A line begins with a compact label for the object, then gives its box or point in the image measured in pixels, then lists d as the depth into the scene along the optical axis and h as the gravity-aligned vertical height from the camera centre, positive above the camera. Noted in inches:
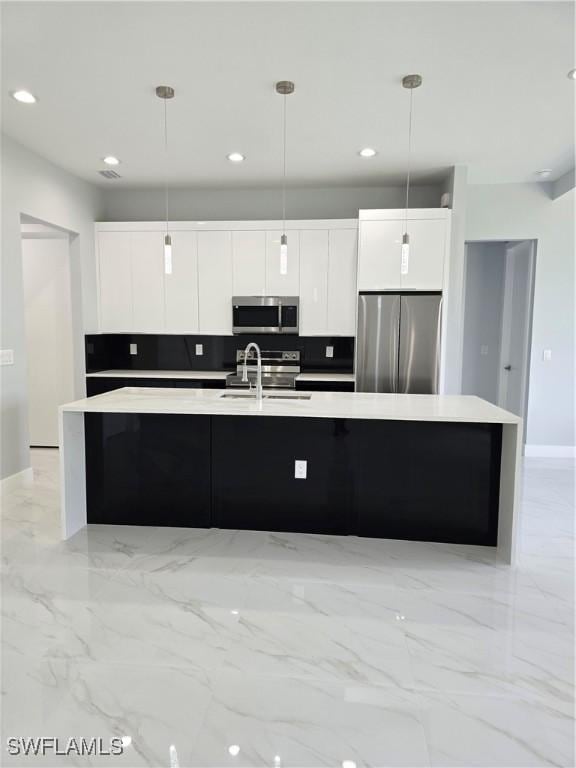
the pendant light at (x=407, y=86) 115.4 +61.4
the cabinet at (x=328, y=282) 196.9 +21.8
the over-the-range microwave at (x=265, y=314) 201.6 +8.5
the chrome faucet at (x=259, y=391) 128.4 -15.3
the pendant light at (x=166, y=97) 121.6 +61.2
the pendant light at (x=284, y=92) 118.5 +61.3
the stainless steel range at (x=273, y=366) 207.5 -14.2
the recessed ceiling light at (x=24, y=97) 124.7 +61.5
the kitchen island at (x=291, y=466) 116.3 -33.3
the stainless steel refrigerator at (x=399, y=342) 182.7 -2.6
